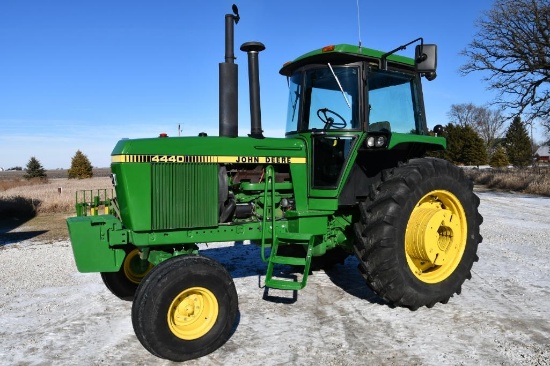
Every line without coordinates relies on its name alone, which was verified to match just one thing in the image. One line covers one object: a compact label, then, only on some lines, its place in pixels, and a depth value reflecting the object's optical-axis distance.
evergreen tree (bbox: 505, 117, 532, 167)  53.84
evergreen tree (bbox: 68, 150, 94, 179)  38.19
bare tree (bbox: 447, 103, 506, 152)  62.97
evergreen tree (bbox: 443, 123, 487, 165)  48.72
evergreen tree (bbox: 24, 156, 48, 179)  38.44
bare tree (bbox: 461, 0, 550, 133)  21.80
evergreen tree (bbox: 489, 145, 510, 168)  50.73
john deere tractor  3.74
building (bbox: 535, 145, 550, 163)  80.07
